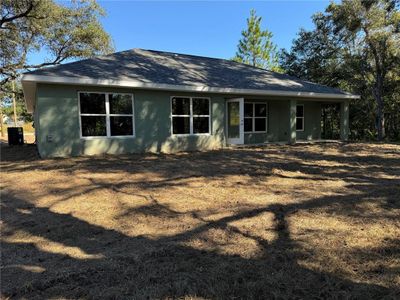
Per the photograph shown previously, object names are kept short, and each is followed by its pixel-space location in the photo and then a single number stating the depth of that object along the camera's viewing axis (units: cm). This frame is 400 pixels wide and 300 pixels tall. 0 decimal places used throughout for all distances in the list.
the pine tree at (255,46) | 3353
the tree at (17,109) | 4190
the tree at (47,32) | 1508
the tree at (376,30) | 1788
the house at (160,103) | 948
